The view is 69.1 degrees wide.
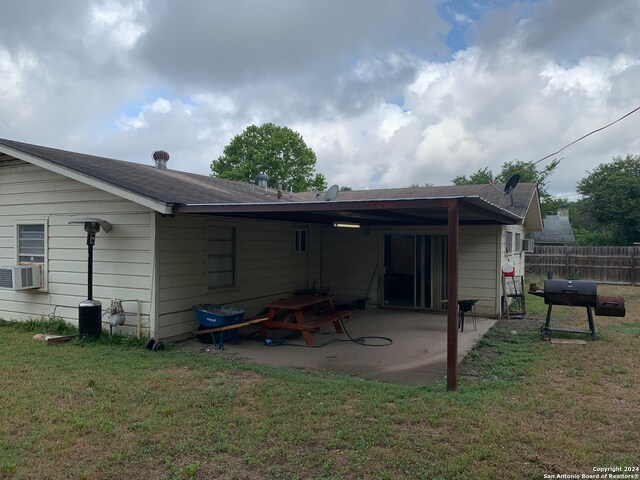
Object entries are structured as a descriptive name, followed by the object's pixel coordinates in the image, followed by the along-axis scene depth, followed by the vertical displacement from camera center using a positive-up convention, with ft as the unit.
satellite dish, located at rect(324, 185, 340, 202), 22.52 +2.60
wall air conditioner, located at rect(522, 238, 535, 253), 45.69 +0.15
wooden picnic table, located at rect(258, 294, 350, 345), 23.82 -4.02
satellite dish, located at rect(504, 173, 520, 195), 36.76 +5.03
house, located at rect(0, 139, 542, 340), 22.57 +0.21
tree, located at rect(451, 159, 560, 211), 112.27 +18.11
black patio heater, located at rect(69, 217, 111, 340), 22.48 -3.15
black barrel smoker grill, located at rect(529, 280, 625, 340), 23.81 -2.63
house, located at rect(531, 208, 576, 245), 90.43 +2.97
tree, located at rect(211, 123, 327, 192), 123.34 +23.60
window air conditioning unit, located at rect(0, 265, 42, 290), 24.93 -1.83
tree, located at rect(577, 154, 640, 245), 80.59 +7.48
